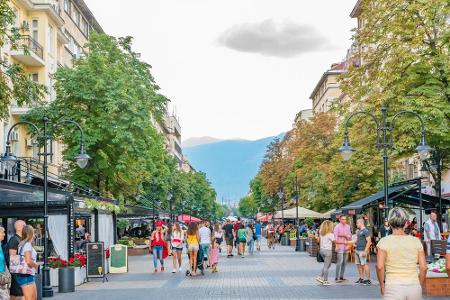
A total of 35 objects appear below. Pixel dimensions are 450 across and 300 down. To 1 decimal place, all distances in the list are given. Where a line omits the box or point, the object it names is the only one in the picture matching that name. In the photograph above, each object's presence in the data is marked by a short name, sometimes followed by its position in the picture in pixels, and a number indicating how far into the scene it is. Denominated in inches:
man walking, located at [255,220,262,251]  1840.7
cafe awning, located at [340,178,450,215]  1224.1
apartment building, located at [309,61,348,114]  4215.1
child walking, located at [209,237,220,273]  1075.9
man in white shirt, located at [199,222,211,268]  1076.5
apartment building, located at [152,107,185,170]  5809.6
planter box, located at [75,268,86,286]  905.4
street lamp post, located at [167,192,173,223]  2577.3
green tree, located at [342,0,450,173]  1243.8
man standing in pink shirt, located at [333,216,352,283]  854.5
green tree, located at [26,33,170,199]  1513.3
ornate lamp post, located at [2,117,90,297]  775.7
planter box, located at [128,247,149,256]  1708.9
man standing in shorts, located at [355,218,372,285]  824.3
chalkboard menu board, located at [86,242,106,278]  945.5
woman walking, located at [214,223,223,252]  1417.6
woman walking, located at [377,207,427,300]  330.6
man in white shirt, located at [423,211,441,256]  1027.9
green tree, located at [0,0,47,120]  839.1
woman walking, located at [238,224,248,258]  1562.5
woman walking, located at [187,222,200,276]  1012.0
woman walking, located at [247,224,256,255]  1625.2
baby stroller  1029.8
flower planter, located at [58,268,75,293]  826.2
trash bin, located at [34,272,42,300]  671.9
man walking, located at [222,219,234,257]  1541.6
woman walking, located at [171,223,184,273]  1069.8
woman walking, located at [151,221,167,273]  1087.6
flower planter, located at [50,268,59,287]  871.7
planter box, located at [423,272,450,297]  665.6
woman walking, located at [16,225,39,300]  527.5
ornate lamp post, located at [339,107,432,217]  937.7
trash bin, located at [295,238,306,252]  1771.7
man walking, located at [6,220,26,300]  528.4
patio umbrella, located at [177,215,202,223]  3378.4
